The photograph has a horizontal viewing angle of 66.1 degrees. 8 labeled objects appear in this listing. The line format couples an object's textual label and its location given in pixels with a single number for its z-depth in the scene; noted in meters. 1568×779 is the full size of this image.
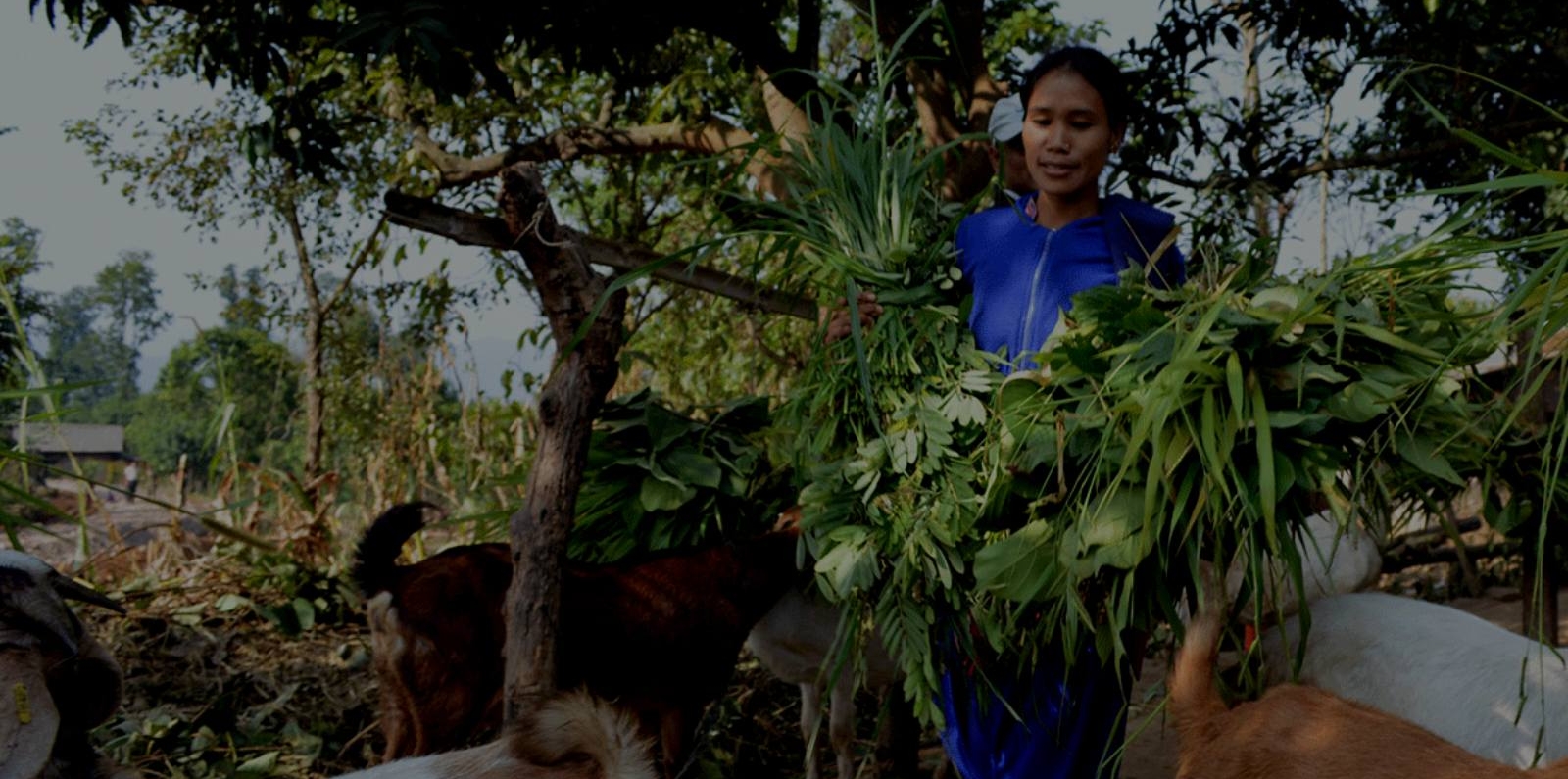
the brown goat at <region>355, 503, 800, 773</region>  3.82
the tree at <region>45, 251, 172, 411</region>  95.50
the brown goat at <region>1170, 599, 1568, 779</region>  2.51
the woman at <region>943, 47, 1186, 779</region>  3.21
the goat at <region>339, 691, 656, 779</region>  1.76
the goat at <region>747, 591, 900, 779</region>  4.96
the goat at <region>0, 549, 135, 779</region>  1.83
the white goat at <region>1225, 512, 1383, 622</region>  4.58
